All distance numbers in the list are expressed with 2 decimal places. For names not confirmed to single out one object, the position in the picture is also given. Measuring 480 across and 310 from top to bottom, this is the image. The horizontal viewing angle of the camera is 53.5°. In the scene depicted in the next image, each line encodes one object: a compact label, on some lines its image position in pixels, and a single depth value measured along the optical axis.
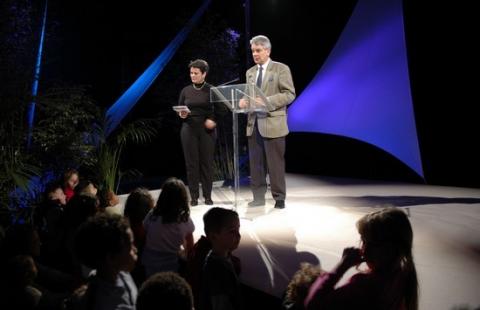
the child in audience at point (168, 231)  2.54
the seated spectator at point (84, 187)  3.42
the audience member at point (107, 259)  1.65
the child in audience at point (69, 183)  3.79
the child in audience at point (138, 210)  2.78
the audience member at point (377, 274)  1.57
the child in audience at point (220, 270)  1.85
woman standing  4.66
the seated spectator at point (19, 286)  1.85
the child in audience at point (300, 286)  1.72
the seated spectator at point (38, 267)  2.04
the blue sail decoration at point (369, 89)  5.65
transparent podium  3.63
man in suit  4.11
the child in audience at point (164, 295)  1.40
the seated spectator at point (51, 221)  2.60
